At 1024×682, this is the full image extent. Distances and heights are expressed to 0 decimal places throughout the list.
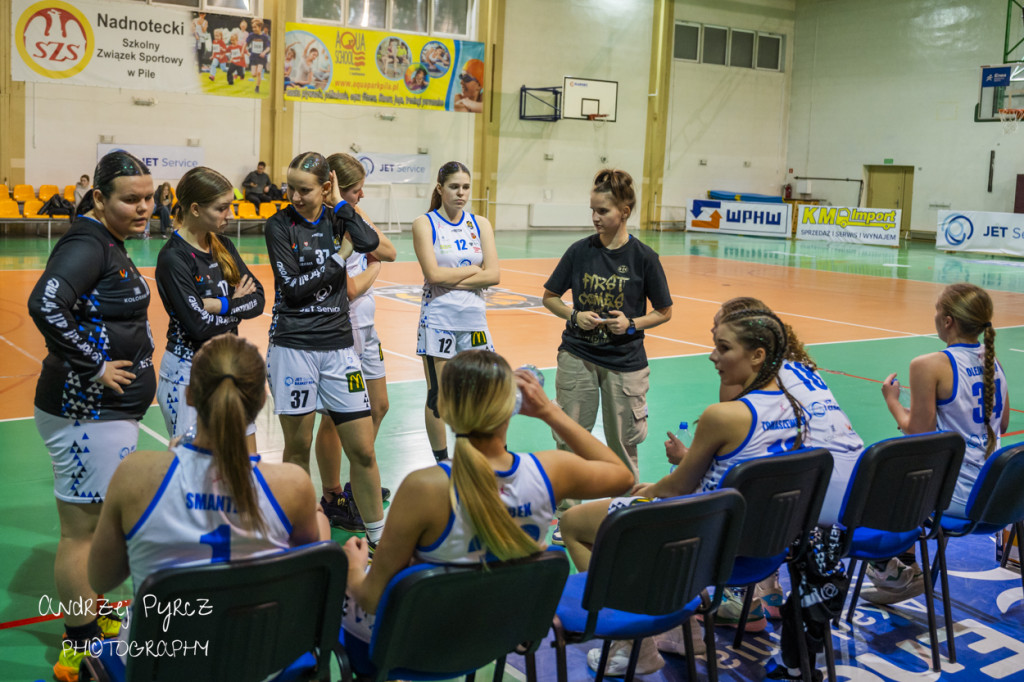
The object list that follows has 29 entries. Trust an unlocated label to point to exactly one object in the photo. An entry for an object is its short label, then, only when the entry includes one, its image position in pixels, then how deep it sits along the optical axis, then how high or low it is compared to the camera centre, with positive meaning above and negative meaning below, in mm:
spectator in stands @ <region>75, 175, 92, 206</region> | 20531 +507
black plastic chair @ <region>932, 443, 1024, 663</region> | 3951 -1059
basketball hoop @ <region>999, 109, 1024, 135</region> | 26578 +3702
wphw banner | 28125 +634
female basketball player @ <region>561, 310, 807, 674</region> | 3510 -673
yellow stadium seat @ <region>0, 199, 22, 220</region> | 19906 -65
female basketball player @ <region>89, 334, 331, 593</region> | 2564 -746
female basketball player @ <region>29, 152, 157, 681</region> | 3527 -600
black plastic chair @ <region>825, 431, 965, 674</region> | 3633 -969
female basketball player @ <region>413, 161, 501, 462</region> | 5699 -315
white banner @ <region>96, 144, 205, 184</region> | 22525 +1319
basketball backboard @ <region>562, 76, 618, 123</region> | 28781 +4032
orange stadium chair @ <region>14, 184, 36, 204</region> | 21016 +314
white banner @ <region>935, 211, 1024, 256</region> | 23141 +429
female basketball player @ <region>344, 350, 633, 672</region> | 2609 -753
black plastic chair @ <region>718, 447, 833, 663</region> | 3328 -939
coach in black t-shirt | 5258 -493
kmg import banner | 26188 +526
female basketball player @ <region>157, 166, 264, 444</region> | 4148 -307
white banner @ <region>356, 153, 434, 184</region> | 26031 +1525
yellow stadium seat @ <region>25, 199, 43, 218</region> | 20344 +7
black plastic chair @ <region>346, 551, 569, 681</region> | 2586 -1076
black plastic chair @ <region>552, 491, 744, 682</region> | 2918 -1041
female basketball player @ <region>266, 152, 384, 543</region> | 4641 -532
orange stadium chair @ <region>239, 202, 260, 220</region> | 22578 +122
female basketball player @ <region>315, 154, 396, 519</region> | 5207 -666
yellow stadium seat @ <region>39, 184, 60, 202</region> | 21266 +360
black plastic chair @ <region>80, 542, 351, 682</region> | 2363 -1013
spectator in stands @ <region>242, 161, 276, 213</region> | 23234 +755
